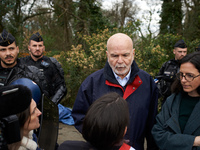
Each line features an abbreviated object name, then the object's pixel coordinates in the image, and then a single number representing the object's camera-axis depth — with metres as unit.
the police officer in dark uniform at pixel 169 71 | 3.83
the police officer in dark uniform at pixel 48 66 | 3.56
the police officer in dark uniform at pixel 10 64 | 2.48
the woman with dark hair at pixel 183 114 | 1.57
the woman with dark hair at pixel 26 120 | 1.14
